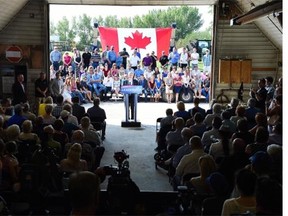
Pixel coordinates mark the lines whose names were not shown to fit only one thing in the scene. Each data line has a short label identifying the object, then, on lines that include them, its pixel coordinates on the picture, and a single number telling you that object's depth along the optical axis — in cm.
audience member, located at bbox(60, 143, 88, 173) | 524
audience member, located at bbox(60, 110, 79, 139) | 719
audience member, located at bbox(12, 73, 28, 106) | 1183
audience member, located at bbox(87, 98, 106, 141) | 942
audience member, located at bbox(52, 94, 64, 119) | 885
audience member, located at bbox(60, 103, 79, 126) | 805
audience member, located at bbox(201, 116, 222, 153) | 676
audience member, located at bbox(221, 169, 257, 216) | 341
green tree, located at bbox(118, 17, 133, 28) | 3525
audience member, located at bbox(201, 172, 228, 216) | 391
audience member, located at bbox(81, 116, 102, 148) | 711
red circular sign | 1360
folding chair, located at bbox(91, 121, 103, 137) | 921
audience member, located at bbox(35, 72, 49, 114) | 1266
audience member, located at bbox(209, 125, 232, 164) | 594
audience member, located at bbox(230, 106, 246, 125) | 787
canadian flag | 1981
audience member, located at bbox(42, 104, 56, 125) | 776
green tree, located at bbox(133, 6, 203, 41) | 3531
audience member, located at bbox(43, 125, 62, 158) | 602
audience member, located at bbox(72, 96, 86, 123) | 927
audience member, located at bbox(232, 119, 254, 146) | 619
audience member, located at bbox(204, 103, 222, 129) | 815
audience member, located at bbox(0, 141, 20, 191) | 501
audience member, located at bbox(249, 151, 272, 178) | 418
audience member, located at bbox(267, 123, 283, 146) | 612
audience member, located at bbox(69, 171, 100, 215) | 244
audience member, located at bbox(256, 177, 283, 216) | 264
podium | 1118
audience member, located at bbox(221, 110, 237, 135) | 729
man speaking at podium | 1727
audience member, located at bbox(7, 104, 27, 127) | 741
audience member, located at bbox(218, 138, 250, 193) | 487
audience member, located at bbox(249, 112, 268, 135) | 688
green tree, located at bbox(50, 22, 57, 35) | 3647
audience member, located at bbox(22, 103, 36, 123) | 757
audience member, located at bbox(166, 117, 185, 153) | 699
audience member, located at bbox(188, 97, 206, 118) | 848
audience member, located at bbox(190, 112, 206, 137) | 723
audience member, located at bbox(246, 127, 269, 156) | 546
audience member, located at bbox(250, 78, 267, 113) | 988
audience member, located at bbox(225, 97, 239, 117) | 873
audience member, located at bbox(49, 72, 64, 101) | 1323
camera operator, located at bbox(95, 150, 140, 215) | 421
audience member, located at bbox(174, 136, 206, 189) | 545
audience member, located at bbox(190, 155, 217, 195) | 465
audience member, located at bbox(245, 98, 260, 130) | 847
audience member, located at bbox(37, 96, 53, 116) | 919
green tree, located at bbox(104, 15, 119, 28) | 3625
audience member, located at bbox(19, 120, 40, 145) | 629
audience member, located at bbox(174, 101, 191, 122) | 854
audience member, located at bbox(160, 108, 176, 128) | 829
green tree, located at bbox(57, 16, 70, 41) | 3705
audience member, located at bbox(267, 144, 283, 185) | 464
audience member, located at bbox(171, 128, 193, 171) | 609
